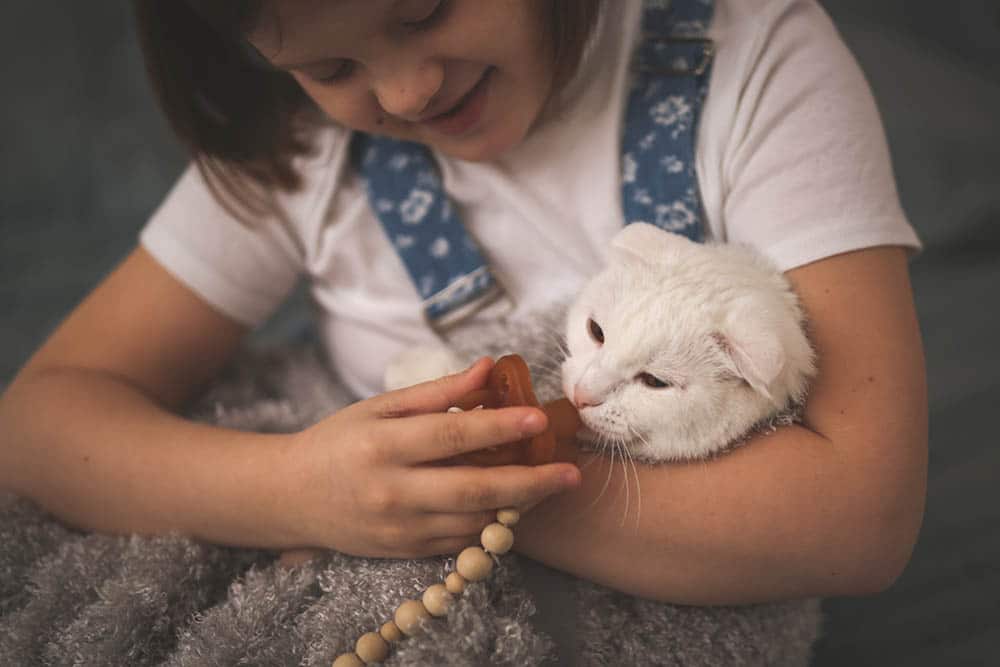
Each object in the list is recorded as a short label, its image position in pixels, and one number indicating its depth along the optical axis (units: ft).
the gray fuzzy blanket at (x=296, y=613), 1.86
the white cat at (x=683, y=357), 2.02
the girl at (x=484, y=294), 2.01
